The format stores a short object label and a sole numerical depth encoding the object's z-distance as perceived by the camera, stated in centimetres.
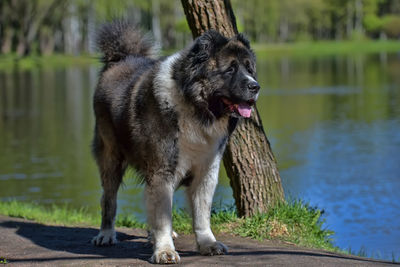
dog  924
